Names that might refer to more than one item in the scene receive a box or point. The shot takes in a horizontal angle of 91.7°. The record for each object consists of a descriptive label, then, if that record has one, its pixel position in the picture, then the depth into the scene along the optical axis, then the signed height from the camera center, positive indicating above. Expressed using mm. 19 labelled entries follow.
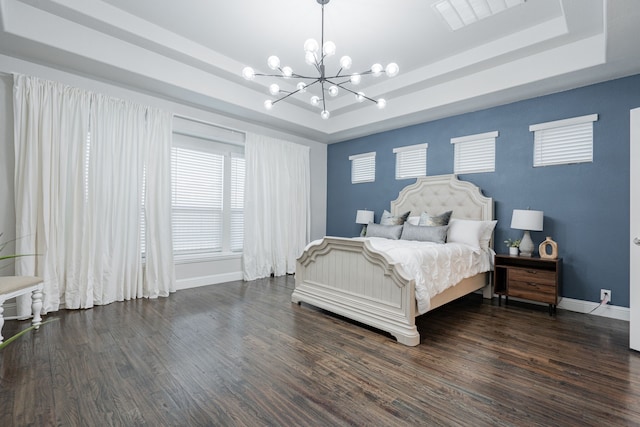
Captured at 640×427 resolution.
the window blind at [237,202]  5137 +155
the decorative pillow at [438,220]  4129 -92
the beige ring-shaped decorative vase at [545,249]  3555 -410
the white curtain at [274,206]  5105 +106
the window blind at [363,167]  5695 +849
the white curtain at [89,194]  3150 +177
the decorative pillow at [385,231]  4250 -256
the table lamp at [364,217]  5438 -81
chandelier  2436 +1241
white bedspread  2787 -501
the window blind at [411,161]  4979 +860
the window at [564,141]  3547 +871
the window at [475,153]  4258 +859
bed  2725 -713
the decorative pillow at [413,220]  4484 -105
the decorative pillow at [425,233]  3855 -261
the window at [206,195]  4520 +241
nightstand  3385 -731
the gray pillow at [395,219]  4641 -100
